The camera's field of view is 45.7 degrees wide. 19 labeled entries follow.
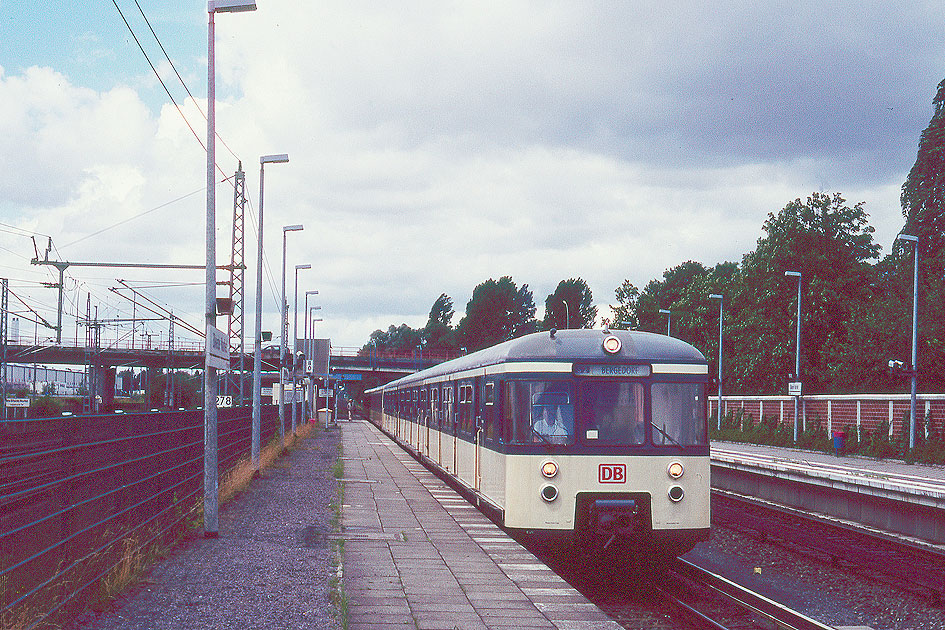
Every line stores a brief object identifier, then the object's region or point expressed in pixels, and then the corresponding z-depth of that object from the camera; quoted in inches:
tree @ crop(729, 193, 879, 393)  2502.5
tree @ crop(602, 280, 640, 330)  3978.8
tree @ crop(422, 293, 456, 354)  6230.3
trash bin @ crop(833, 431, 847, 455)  1443.2
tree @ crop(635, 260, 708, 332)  3855.8
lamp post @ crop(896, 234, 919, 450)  1331.2
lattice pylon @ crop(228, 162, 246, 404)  1276.0
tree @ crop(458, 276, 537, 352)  5319.9
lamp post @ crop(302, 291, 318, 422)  2133.4
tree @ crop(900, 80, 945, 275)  2074.3
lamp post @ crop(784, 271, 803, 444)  1707.7
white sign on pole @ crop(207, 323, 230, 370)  511.8
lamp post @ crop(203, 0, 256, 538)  523.8
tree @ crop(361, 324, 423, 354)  6973.9
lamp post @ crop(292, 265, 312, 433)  1570.5
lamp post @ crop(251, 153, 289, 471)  964.0
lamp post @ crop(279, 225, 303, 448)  1329.8
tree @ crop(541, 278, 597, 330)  4972.9
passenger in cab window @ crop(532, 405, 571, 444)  492.7
